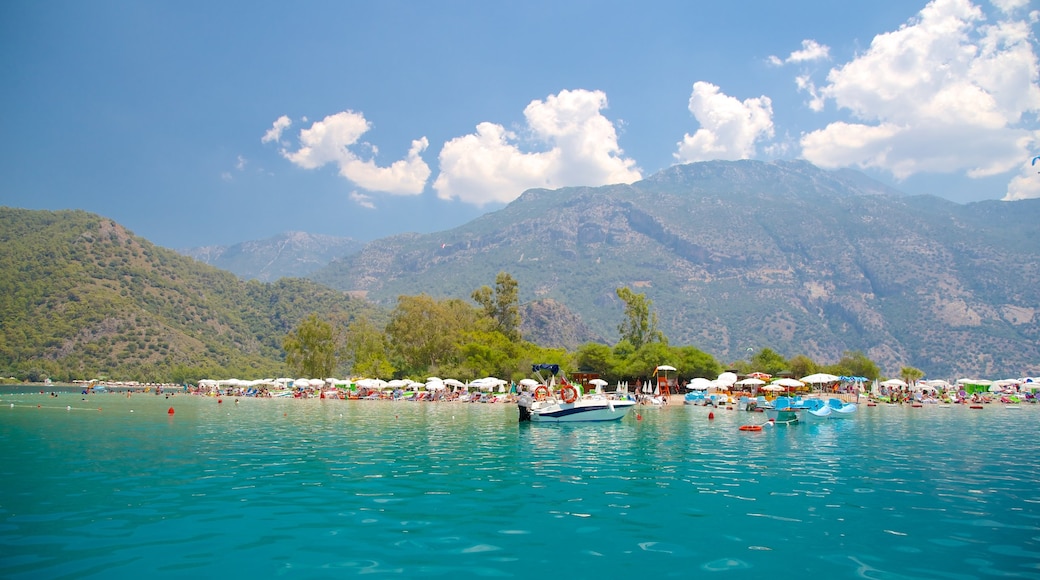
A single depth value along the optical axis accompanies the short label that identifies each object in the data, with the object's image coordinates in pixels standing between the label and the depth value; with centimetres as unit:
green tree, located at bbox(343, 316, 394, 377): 10025
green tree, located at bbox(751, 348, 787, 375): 10762
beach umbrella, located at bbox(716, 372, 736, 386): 7000
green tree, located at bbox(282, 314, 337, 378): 10219
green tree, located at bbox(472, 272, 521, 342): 10175
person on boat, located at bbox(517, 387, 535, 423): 3714
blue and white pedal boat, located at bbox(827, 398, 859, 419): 4309
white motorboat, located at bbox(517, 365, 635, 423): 3854
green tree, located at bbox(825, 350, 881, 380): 11569
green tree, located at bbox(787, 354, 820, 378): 10622
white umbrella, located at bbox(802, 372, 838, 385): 6347
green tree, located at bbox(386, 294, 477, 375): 9644
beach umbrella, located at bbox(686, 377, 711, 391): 6921
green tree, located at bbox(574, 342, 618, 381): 9125
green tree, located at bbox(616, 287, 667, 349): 9550
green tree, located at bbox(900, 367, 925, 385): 11559
